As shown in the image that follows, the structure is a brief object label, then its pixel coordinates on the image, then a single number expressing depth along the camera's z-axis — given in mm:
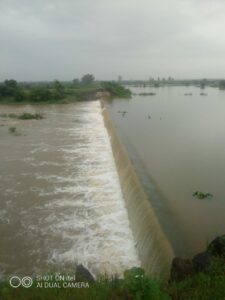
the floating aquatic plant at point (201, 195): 7599
